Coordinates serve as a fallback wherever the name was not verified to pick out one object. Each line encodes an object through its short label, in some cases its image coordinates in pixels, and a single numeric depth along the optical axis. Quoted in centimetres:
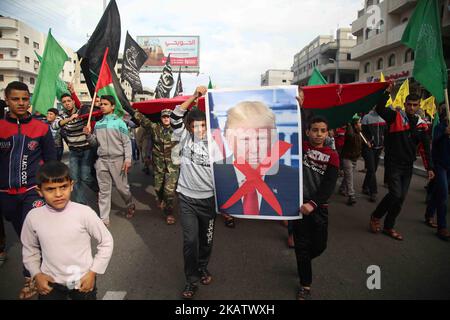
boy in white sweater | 176
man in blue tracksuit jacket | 256
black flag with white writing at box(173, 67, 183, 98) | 1090
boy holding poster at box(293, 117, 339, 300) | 250
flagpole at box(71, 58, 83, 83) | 412
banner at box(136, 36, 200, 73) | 3503
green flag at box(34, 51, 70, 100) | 492
